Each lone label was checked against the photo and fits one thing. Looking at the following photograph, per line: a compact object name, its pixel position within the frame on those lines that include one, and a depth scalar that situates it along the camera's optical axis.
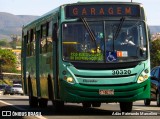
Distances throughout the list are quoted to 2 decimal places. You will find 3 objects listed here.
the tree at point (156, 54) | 105.44
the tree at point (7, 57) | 192.00
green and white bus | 18.36
